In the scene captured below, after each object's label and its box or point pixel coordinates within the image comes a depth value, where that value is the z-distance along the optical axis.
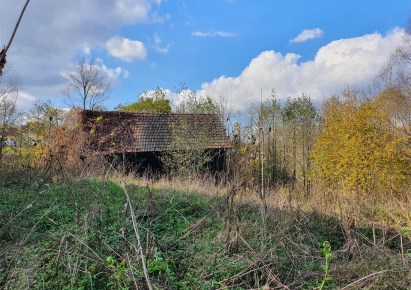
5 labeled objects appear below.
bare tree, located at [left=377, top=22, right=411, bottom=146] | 18.84
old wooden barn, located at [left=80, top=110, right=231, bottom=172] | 20.95
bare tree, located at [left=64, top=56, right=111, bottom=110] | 37.04
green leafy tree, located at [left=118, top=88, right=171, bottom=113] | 35.84
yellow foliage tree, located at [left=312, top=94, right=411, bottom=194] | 13.63
